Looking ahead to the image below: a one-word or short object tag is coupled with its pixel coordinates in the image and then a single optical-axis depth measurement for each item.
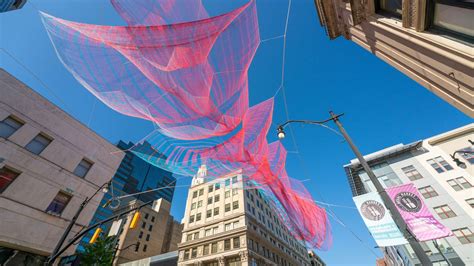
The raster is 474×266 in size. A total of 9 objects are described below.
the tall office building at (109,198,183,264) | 50.62
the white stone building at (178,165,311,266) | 30.67
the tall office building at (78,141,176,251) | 100.00
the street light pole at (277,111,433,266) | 3.25
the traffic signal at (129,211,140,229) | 8.89
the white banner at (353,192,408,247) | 5.04
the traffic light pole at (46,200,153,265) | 6.99
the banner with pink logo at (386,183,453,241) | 5.58
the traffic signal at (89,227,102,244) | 9.39
